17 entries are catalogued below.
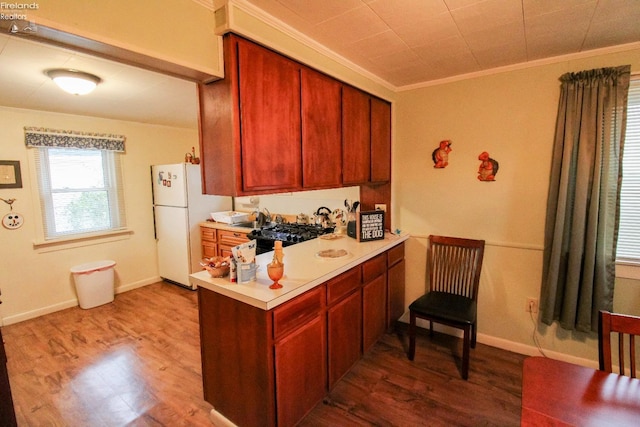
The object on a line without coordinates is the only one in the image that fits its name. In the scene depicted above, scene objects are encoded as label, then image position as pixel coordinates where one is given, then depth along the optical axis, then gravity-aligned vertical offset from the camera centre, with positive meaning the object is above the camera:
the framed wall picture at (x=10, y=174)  3.19 +0.10
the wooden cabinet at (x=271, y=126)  1.58 +0.33
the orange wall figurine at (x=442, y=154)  2.80 +0.24
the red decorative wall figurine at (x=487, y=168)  2.60 +0.10
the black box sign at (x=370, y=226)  2.72 -0.41
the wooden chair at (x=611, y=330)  1.23 -0.61
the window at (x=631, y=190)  2.10 -0.08
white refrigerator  4.01 -0.45
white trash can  3.58 -1.19
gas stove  3.03 -0.54
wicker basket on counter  1.79 -0.50
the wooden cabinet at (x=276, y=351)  1.58 -0.97
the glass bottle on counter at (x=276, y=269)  1.64 -0.47
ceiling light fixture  2.23 +0.76
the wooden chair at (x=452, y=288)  2.29 -0.95
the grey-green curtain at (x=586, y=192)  2.09 -0.09
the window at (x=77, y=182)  3.49 +0.01
